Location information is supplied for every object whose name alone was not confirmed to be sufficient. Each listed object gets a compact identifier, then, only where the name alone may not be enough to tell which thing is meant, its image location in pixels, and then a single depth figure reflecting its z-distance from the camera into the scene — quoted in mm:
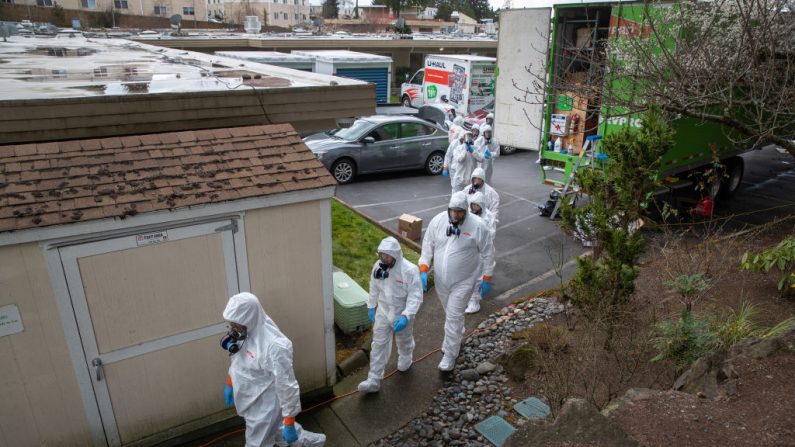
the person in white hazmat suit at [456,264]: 5496
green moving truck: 8844
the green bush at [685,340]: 4684
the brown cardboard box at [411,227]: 8656
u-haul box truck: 17391
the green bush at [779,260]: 5672
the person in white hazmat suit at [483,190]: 7734
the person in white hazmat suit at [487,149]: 10352
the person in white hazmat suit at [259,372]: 3883
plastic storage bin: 6094
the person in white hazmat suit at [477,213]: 6668
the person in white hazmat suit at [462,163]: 10133
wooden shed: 3676
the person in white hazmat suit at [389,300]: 4973
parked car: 11914
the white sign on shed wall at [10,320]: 3584
